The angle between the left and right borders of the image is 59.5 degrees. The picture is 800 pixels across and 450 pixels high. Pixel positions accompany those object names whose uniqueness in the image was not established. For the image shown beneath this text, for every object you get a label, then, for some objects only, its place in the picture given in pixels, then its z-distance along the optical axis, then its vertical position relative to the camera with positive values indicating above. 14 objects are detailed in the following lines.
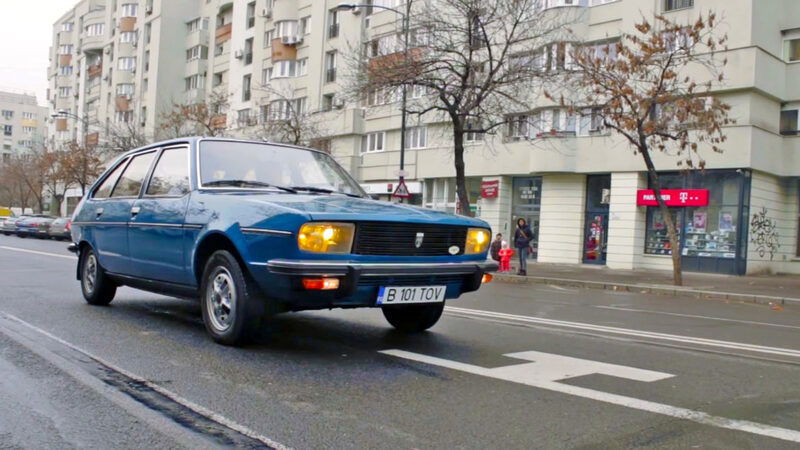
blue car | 5.00 -0.14
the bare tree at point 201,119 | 38.12 +5.51
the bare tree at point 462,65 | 20.30 +4.89
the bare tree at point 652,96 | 17.52 +3.73
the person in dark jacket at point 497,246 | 21.62 -0.41
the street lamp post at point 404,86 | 21.06 +4.59
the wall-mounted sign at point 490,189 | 30.62 +1.90
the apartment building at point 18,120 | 133.75 +16.68
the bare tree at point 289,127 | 32.41 +4.60
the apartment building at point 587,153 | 23.61 +3.37
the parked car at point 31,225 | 38.44 -1.04
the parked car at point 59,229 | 35.98 -1.08
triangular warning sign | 21.94 +1.13
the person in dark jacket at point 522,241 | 20.50 -0.21
